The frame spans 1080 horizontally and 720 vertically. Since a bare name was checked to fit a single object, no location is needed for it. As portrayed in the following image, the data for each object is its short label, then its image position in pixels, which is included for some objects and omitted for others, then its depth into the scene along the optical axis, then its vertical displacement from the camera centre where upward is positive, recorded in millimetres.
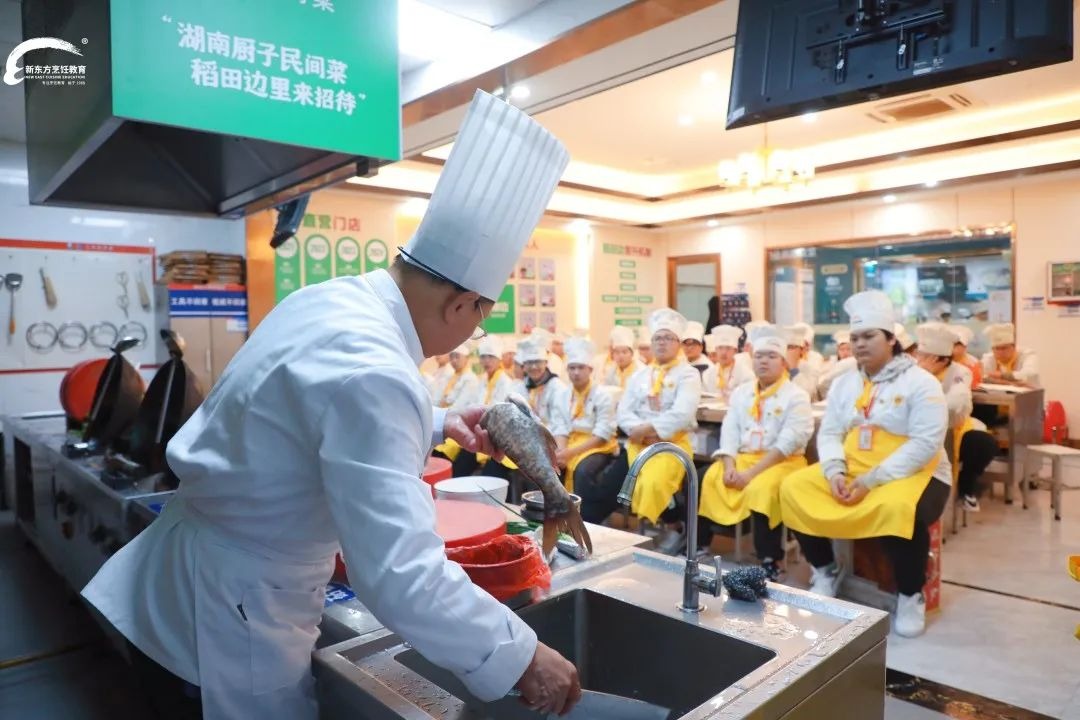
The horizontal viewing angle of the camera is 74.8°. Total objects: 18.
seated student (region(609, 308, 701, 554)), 4215 -615
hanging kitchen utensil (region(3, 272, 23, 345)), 5461 +345
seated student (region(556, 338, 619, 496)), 4668 -735
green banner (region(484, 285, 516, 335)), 9039 +94
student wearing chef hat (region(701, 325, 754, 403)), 6884 -480
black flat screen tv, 1893 +803
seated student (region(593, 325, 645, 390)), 6992 -397
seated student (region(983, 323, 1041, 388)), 6926 -415
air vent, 6062 +1892
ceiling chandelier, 6410 +1387
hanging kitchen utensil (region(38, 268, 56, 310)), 5625 +319
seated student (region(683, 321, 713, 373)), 7367 -299
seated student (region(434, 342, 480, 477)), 6698 -602
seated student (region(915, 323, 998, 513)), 4762 -675
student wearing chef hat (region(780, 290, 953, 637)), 3256 -731
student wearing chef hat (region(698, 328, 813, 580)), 3789 -751
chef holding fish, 925 -231
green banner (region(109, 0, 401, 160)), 1745 +700
